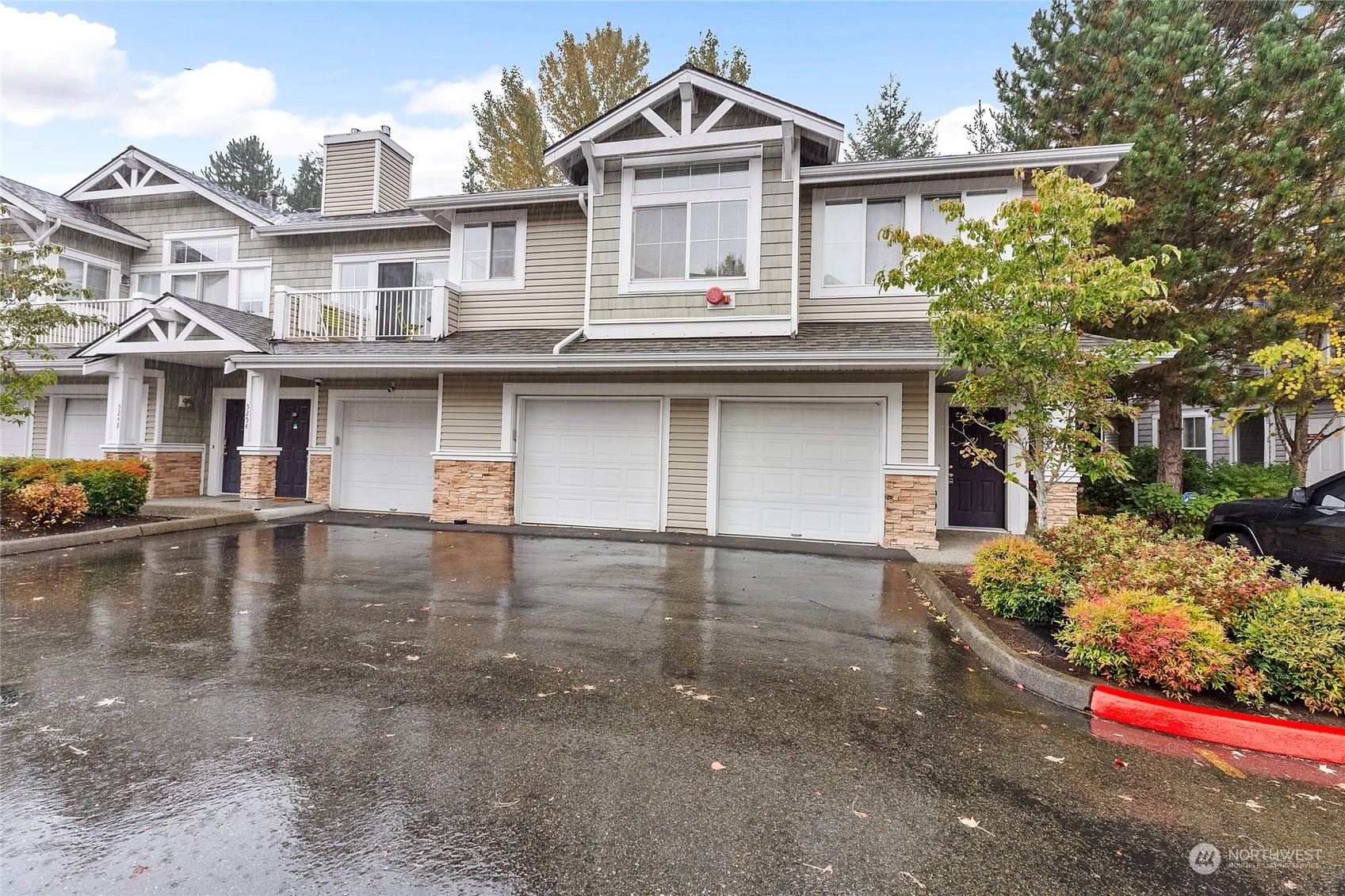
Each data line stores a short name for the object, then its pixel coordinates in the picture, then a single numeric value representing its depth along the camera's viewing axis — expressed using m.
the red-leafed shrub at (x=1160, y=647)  3.53
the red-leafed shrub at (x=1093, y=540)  5.20
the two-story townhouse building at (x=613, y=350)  9.55
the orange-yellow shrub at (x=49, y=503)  8.28
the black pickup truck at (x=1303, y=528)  5.73
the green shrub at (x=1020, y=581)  4.99
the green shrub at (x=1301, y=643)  3.52
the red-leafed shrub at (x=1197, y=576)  4.02
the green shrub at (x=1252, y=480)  11.04
